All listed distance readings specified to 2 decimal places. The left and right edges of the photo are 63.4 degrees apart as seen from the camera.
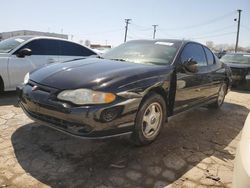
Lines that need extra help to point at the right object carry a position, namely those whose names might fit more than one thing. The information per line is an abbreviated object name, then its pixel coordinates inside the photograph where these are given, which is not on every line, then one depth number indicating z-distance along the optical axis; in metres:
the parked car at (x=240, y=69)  7.31
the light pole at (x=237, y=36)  29.60
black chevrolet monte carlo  2.15
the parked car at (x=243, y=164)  1.22
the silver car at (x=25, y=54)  4.24
